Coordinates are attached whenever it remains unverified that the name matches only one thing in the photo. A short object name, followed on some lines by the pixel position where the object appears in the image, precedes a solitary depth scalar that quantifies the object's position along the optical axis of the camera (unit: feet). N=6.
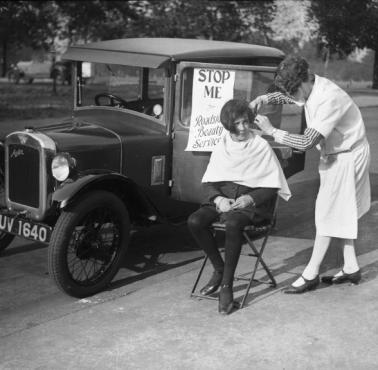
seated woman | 14.64
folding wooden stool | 14.64
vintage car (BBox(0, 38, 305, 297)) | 15.56
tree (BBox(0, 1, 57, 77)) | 63.62
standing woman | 14.11
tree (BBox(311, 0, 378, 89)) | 97.30
